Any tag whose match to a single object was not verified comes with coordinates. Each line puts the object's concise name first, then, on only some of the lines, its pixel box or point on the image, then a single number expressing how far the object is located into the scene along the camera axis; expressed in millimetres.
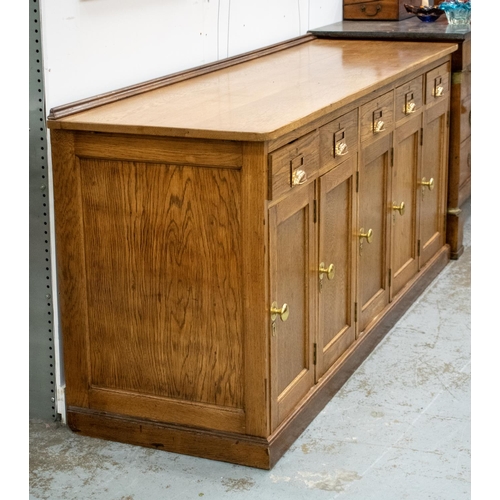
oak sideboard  2775
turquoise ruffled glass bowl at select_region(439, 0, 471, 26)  4828
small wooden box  5117
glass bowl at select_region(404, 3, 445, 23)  5055
